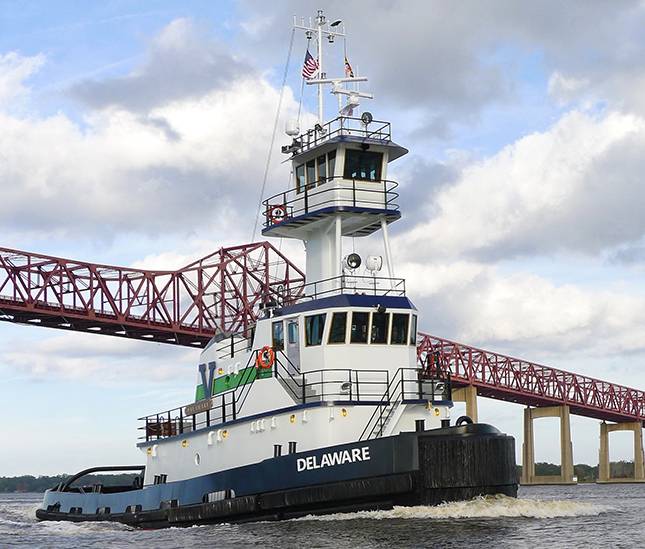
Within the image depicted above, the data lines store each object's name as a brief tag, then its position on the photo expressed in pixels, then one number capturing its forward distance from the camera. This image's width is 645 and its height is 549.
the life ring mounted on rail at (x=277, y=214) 30.81
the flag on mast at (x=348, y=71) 32.06
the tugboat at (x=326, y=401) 24.78
